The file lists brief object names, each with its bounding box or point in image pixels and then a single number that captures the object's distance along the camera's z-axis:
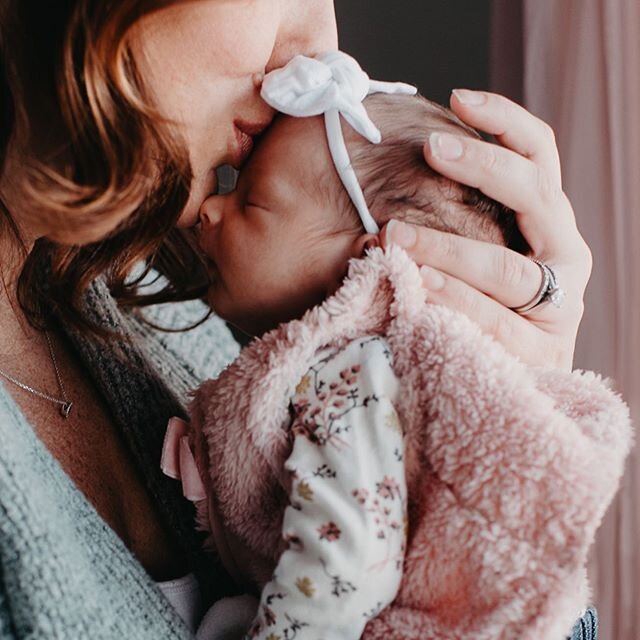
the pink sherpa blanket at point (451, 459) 0.76
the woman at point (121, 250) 0.78
